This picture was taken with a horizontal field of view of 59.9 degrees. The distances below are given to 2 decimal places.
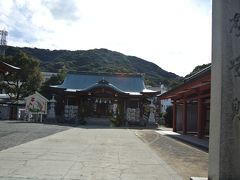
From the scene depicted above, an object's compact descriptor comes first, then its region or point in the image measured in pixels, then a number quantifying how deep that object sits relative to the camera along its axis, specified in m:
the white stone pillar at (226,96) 3.56
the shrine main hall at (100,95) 23.26
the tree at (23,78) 28.41
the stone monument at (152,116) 22.59
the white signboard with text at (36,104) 23.02
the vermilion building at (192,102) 10.42
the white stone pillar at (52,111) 23.32
